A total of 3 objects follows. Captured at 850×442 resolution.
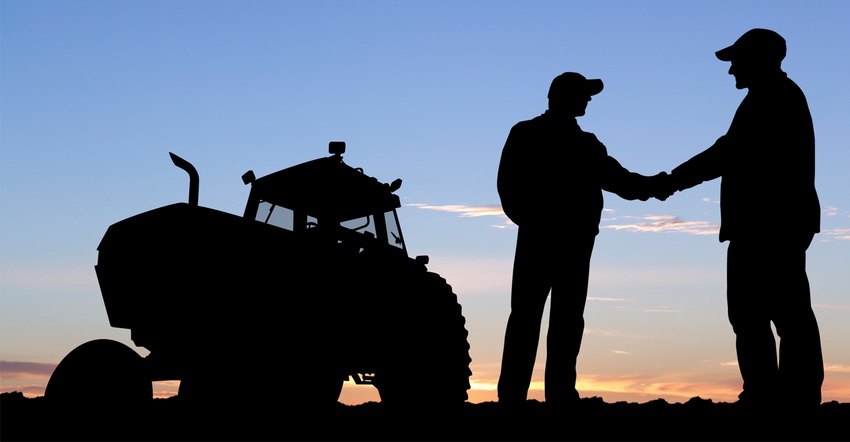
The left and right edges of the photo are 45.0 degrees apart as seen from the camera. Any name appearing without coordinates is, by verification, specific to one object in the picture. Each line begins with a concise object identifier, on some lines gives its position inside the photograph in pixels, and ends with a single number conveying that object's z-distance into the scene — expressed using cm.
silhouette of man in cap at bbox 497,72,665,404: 726
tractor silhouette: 814
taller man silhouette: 667
